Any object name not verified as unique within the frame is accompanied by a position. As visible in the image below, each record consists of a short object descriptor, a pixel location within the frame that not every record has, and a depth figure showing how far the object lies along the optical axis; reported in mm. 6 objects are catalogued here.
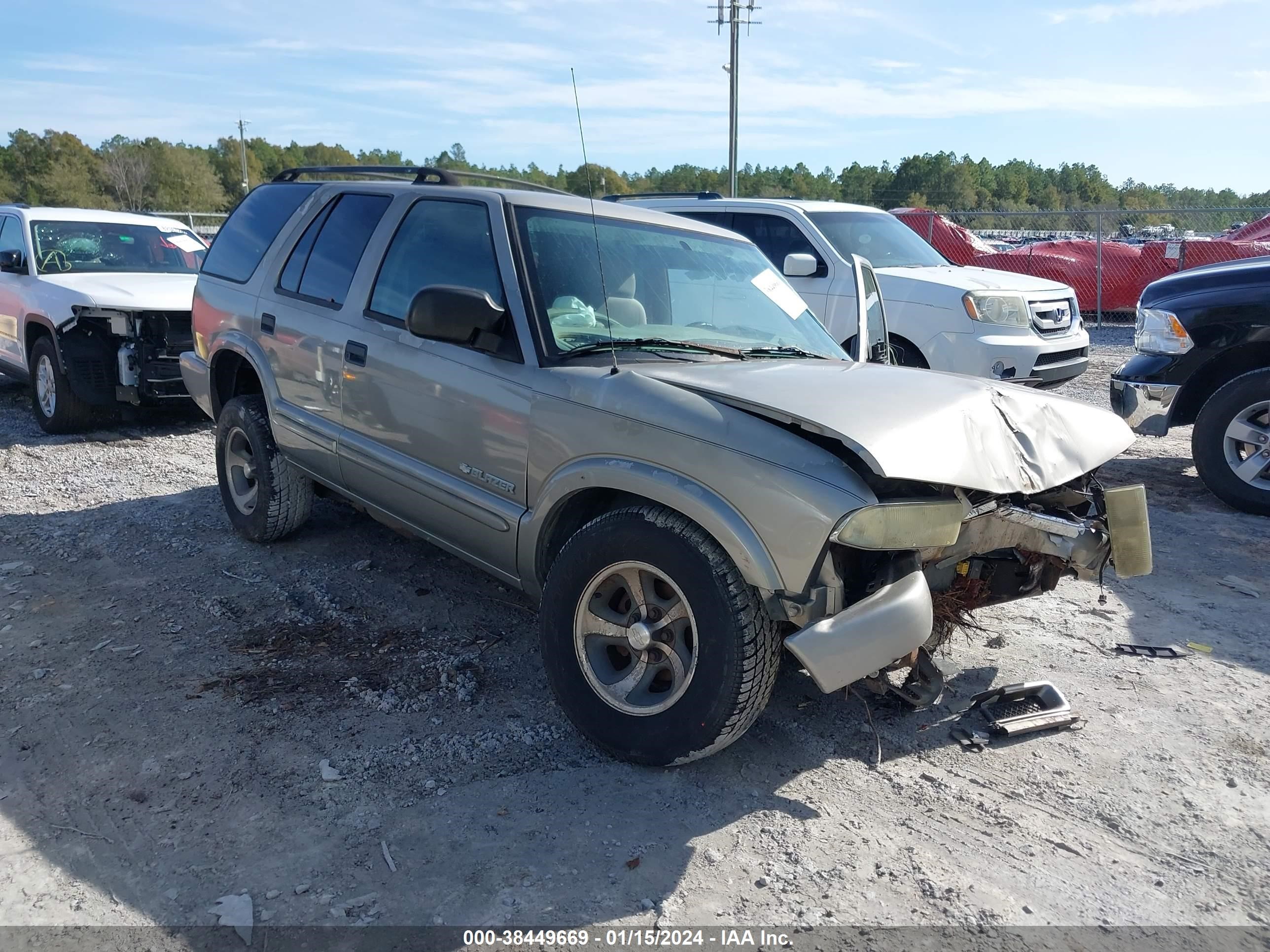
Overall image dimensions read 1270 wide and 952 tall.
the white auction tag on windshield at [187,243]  9641
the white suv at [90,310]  7875
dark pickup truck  6273
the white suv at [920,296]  8312
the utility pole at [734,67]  29203
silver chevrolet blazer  2822
